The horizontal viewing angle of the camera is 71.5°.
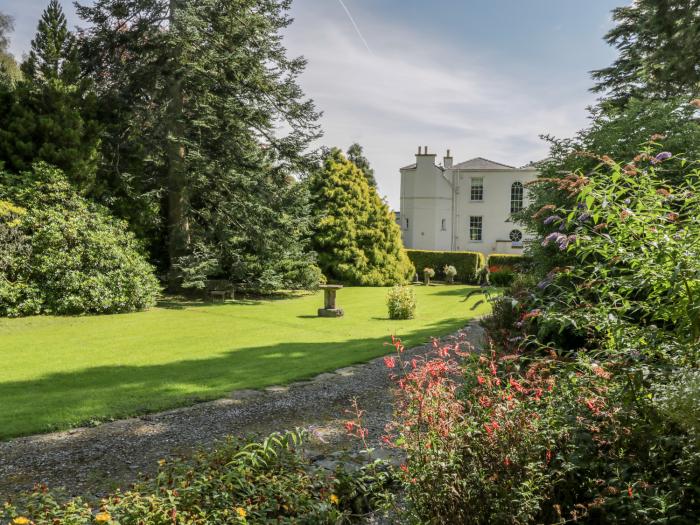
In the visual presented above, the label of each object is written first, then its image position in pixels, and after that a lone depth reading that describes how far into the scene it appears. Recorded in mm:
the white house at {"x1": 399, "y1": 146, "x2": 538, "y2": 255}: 35844
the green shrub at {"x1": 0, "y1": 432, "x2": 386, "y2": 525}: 2695
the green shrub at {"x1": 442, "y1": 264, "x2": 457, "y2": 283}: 26703
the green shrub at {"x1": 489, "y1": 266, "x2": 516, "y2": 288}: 21891
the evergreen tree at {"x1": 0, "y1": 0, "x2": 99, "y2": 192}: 14289
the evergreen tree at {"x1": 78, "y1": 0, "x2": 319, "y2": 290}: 16609
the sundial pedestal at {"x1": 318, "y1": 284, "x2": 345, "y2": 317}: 14227
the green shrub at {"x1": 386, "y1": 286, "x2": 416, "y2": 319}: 13891
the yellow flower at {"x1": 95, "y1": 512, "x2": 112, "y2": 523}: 2447
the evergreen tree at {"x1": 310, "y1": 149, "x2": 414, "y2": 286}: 23766
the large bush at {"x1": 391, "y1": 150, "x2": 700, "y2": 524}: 2332
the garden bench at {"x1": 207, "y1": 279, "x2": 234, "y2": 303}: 17828
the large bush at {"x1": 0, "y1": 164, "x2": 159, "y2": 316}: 12711
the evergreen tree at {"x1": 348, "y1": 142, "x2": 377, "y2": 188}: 44938
